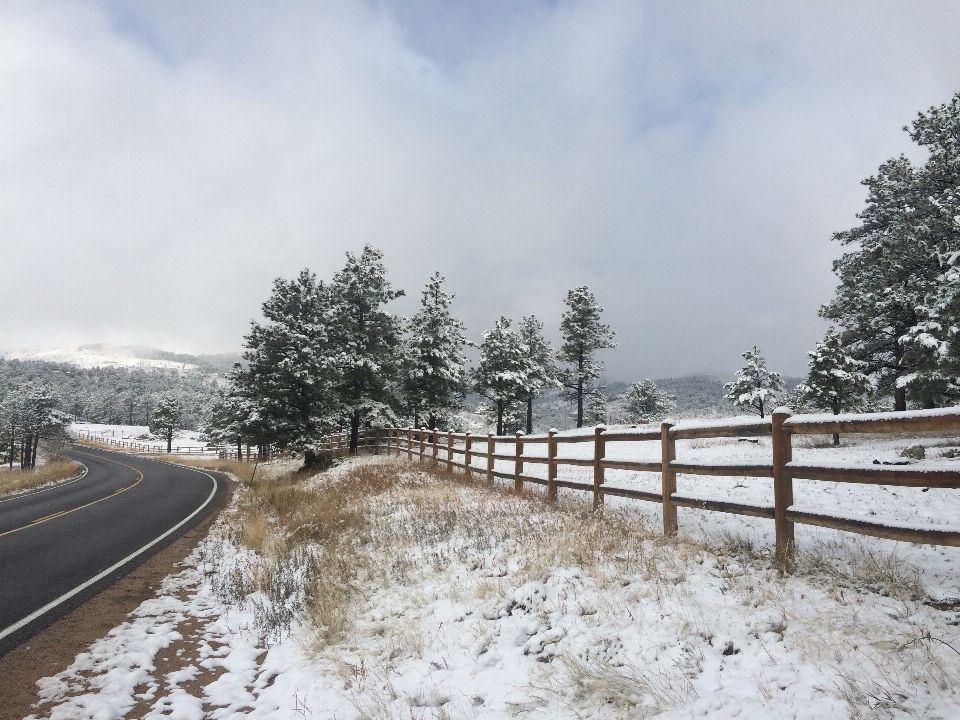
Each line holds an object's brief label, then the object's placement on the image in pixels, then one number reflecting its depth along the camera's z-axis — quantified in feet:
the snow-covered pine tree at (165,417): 300.81
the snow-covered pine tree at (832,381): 91.15
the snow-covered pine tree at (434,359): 109.81
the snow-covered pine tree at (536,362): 157.17
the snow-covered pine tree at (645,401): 226.17
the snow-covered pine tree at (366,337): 92.58
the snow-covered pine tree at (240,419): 79.49
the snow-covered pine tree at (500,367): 145.28
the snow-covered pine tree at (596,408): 179.83
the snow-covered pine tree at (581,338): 162.71
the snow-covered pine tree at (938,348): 47.91
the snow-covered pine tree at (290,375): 79.87
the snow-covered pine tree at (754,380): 181.16
